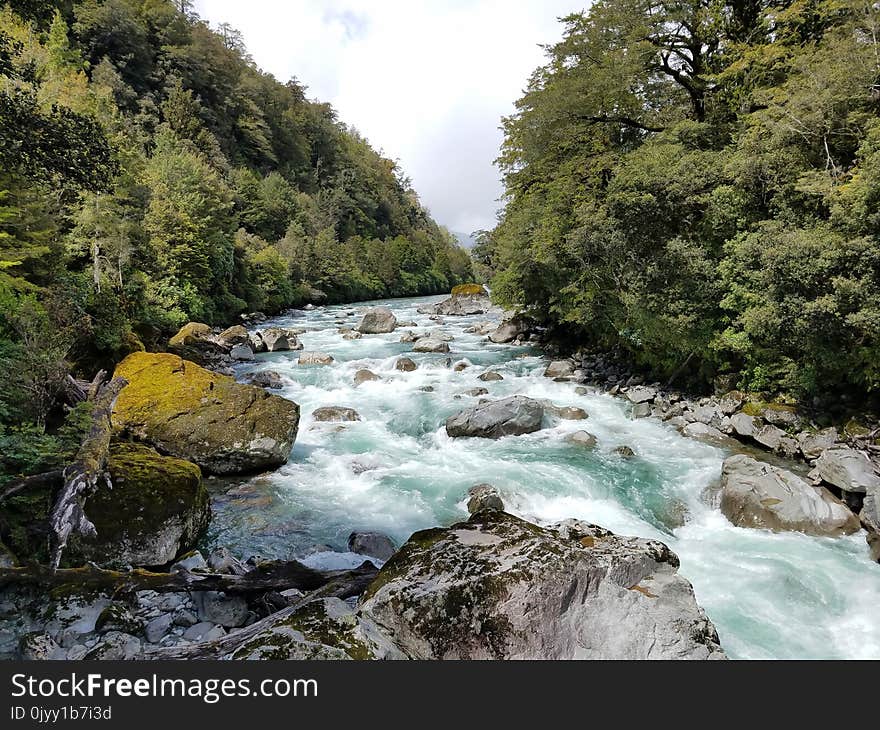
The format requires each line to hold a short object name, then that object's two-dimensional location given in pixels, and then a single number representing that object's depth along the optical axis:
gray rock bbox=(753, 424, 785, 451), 10.11
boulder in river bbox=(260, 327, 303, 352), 21.20
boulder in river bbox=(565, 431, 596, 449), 10.85
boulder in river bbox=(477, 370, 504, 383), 16.16
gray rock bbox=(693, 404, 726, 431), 11.62
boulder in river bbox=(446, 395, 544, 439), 11.27
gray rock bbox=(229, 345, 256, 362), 19.12
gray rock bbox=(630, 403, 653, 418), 12.81
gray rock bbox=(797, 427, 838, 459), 9.52
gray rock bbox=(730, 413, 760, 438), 10.62
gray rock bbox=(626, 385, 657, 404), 13.70
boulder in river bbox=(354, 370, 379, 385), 15.70
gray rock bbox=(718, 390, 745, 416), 11.74
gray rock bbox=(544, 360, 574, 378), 16.60
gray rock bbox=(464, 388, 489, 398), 14.48
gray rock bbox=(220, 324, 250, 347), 20.73
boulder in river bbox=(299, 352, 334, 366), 18.17
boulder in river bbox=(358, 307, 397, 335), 25.81
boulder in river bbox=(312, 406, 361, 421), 12.07
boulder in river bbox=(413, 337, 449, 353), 20.39
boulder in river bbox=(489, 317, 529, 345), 23.72
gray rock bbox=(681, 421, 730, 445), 10.98
